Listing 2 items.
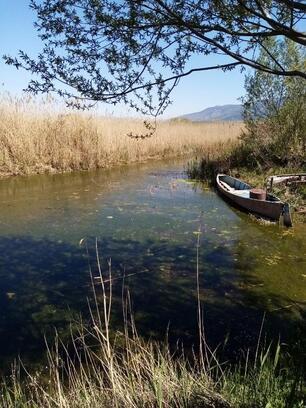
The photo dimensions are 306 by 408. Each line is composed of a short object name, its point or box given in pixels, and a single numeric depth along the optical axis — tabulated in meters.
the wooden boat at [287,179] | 11.46
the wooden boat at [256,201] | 9.02
